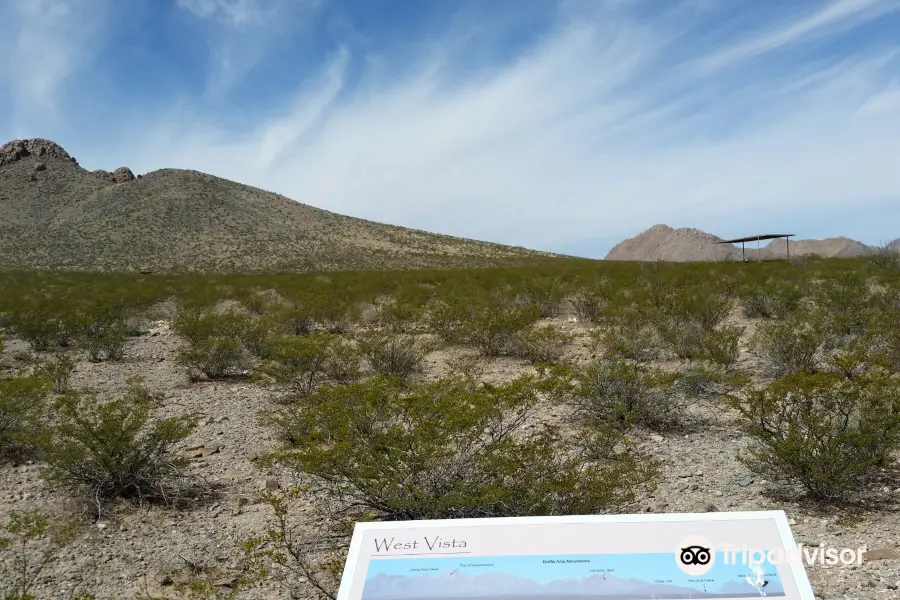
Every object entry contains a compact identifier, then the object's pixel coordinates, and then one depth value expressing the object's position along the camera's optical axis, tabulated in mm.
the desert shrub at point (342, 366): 10844
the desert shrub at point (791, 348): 9961
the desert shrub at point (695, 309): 14660
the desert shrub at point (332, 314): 17000
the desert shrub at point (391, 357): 11475
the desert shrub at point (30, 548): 4800
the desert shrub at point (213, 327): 13602
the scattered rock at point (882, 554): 4621
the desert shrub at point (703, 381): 9015
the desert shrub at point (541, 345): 12297
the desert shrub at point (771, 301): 16172
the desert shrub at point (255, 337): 13141
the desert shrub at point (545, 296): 18781
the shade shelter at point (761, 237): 38219
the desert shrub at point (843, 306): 11555
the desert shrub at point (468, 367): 10110
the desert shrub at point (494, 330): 13117
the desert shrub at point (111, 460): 6344
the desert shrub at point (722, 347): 10805
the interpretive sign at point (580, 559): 2920
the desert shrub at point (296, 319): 16328
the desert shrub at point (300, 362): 9969
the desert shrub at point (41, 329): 15258
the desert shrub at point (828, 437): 5570
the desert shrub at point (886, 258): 24908
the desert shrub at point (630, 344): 10938
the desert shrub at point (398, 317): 16375
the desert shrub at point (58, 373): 10641
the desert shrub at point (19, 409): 7611
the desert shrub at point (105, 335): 13758
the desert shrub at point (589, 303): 16812
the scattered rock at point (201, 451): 7730
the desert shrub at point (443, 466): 5008
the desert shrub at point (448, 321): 14586
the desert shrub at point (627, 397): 8172
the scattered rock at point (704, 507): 5668
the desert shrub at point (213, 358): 11523
